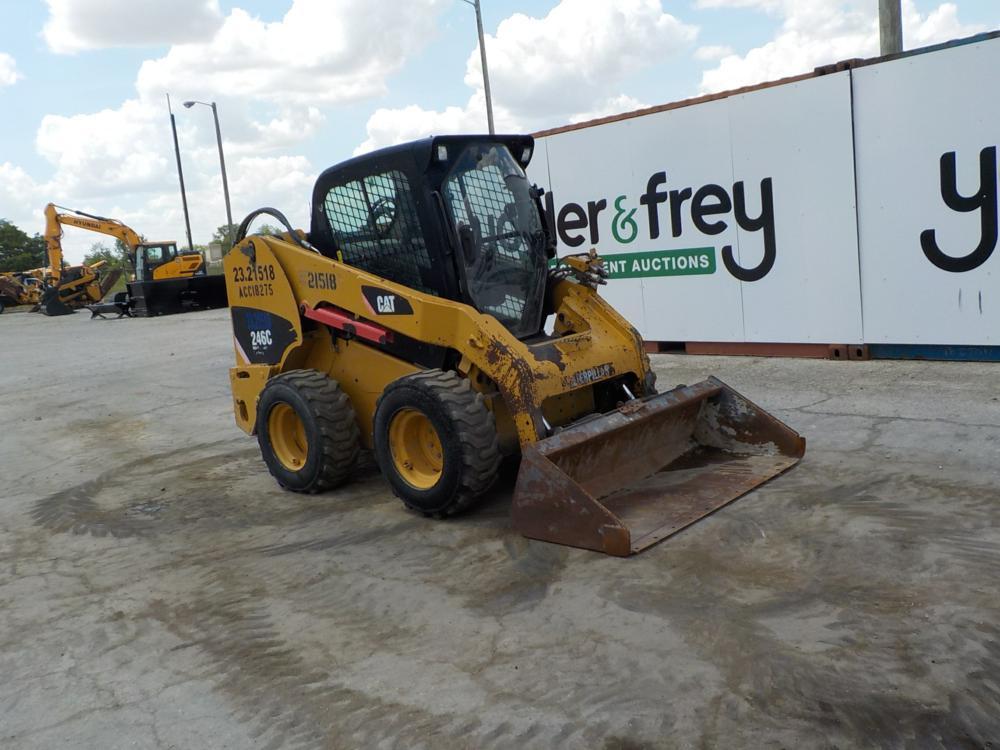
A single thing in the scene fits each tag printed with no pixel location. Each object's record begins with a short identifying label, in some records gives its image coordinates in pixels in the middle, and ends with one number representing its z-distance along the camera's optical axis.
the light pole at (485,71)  20.17
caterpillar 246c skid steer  4.92
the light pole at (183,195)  37.53
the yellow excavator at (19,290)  35.50
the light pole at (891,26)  10.20
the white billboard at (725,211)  9.27
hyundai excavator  25.70
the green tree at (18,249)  57.09
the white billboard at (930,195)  8.23
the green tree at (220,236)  53.49
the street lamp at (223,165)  32.16
